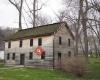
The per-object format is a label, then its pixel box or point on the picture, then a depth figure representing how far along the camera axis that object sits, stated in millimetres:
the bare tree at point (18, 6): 25821
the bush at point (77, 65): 14732
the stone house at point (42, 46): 18243
